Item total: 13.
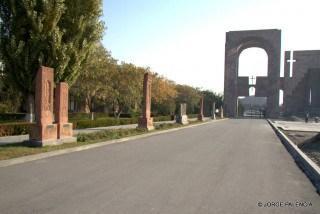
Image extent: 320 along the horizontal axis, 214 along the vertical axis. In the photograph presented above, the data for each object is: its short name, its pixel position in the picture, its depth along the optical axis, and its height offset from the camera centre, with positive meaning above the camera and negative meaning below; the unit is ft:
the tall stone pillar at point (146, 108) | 83.51 -0.47
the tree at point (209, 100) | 277.44 +5.06
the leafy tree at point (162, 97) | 174.10 +4.35
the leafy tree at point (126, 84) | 121.29 +6.78
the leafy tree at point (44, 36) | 71.36 +12.55
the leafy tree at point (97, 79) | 109.19 +7.46
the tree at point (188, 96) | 241.76 +6.29
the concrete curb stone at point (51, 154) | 32.99 -4.89
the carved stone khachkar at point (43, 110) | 44.24 -0.64
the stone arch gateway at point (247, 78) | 278.26 +26.72
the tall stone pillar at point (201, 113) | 161.59 -2.62
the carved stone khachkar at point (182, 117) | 119.03 -3.24
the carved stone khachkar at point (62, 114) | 48.93 -1.17
